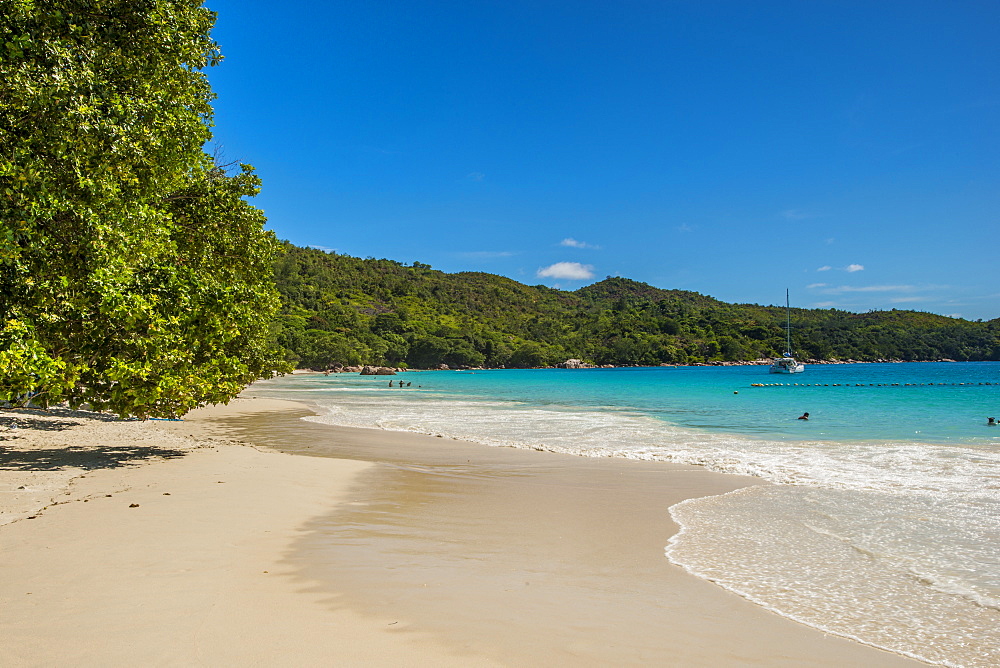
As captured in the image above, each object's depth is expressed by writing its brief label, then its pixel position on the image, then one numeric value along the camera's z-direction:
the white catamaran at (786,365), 106.62
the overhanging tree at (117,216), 7.55
